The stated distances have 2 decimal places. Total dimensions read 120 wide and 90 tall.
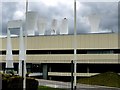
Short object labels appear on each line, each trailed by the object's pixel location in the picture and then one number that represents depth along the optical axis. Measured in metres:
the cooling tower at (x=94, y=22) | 54.60
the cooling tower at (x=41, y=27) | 58.04
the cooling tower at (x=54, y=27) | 55.69
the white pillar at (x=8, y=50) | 40.44
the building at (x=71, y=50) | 52.72
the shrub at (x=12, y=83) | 13.56
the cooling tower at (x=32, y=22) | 49.42
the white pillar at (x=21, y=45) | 32.34
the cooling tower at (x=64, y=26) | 55.82
